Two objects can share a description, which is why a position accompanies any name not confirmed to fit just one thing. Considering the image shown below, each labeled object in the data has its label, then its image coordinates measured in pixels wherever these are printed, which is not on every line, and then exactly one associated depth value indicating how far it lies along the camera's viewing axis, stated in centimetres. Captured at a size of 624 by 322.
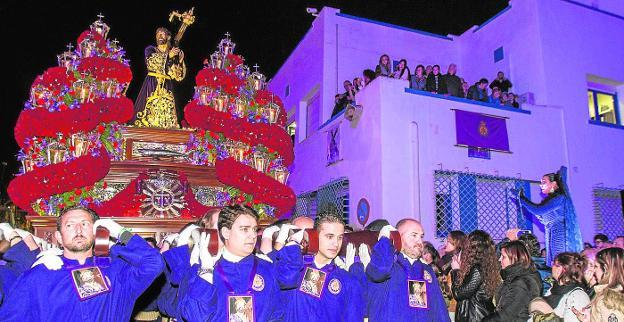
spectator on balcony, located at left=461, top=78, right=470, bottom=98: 1136
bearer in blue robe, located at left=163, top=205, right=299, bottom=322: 328
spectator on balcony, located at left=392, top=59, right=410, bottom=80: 1094
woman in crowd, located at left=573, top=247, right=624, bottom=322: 341
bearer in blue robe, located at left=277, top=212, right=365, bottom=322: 382
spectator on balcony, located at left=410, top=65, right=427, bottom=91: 1105
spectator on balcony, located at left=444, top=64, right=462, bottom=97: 1120
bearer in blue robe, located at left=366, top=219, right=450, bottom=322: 411
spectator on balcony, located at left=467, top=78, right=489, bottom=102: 1124
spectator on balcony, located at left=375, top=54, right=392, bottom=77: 1102
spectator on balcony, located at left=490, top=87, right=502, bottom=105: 1137
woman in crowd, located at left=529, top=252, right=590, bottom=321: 398
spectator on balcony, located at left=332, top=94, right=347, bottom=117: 1216
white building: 1010
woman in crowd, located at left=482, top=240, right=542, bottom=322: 425
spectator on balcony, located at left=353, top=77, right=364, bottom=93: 1140
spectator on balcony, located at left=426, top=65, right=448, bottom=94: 1115
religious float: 620
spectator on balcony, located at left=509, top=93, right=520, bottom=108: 1155
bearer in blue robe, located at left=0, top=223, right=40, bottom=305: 360
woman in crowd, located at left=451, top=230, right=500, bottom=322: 446
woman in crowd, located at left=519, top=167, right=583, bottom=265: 739
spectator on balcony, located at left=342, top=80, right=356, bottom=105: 1144
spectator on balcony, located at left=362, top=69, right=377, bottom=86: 1118
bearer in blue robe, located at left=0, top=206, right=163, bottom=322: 315
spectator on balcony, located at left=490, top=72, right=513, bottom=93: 1205
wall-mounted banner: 1059
